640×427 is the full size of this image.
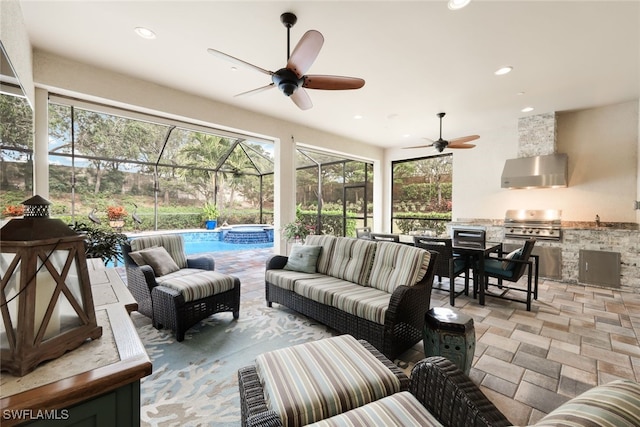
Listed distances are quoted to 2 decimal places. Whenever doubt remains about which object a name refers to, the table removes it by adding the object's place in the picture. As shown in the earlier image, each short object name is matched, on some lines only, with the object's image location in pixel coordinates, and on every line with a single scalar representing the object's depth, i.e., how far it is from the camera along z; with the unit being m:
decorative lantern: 0.68
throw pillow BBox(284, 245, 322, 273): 3.39
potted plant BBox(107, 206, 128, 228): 5.88
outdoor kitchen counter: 4.29
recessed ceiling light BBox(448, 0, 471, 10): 2.27
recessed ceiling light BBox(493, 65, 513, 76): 3.41
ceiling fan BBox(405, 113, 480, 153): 4.59
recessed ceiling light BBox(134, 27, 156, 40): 2.73
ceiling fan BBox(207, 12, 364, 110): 2.13
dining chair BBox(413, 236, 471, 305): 3.62
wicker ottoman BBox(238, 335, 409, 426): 1.15
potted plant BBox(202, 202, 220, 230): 9.16
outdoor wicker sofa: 2.28
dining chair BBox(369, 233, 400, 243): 4.35
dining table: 3.49
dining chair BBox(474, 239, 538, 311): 3.44
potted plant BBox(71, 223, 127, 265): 3.07
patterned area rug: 1.74
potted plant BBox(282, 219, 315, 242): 5.04
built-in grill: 5.00
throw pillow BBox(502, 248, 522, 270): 3.58
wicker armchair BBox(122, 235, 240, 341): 2.59
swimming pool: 8.59
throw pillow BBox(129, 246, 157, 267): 2.91
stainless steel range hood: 4.91
